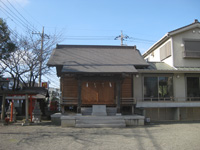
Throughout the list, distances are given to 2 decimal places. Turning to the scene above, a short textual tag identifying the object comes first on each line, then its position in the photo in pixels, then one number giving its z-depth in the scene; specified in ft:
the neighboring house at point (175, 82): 52.65
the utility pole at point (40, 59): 64.60
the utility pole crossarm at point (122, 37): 113.19
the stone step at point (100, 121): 39.40
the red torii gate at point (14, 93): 42.96
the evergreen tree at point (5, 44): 53.26
